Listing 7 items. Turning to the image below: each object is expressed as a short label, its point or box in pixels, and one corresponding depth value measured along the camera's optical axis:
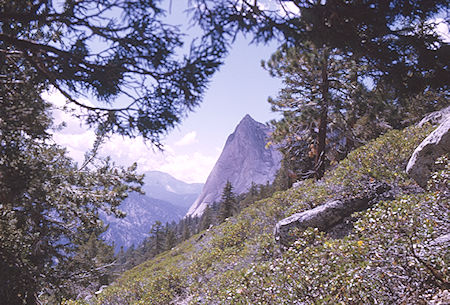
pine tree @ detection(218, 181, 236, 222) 36.28
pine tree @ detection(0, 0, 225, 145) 3.32
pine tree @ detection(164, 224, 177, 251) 43.22
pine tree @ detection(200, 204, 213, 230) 54.51
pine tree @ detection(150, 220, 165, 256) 45.90
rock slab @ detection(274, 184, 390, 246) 6.44
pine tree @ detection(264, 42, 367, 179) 10.11
